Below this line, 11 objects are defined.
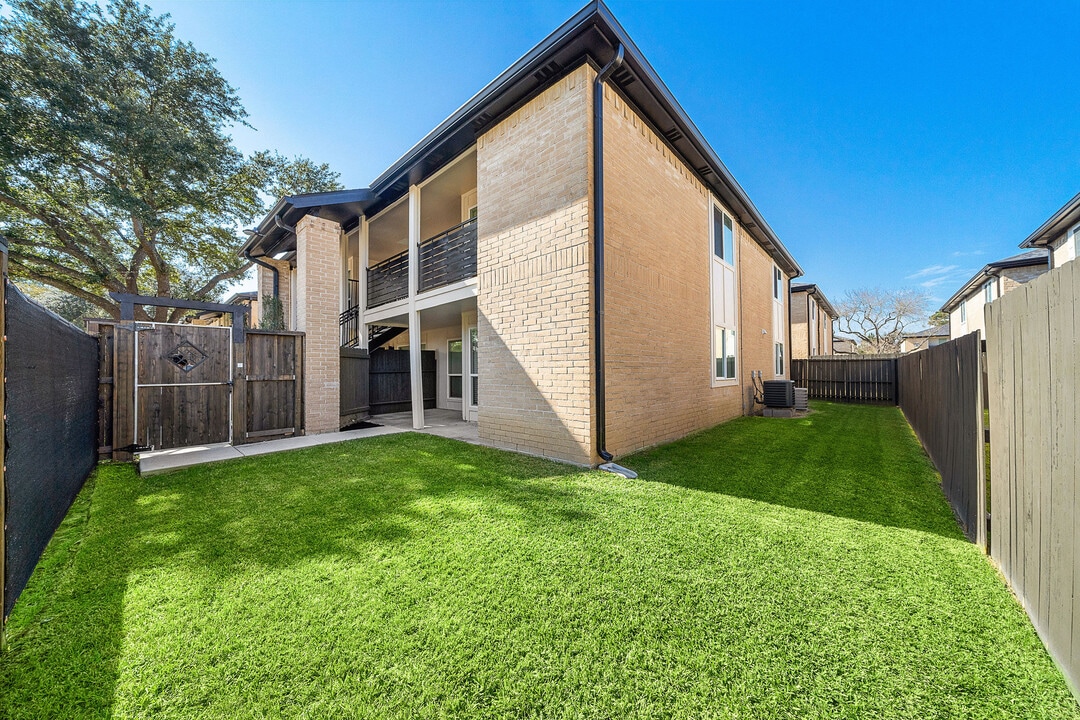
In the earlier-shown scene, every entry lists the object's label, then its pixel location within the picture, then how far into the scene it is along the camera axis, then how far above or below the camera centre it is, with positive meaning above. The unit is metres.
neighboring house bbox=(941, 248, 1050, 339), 15.54 +3.53
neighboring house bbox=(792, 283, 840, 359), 21.42 +2.37
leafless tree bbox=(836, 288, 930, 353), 34.03 +4.12
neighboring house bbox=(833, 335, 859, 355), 45.27 +1.47
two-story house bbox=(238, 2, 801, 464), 5.21 +1.93
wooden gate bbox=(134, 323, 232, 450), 5.83 -0.37
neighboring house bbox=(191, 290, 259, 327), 16.53 +2.39
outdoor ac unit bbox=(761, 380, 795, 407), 10.63 -0.99
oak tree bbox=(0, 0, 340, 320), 9.92 +6.41
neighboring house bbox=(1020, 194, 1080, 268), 10.62 +3.91
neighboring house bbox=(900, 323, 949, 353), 33.09 +1.98
